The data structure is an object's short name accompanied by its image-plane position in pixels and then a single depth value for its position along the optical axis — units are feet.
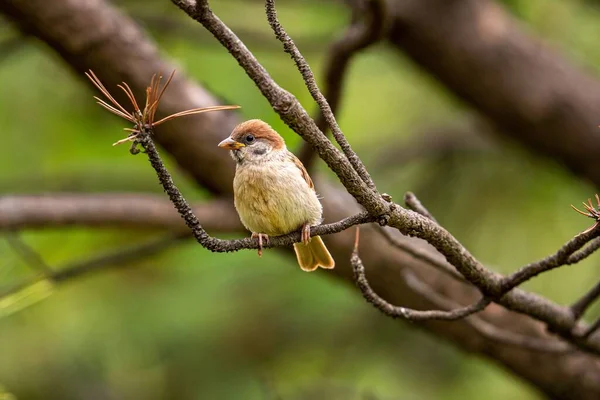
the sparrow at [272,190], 17.34
